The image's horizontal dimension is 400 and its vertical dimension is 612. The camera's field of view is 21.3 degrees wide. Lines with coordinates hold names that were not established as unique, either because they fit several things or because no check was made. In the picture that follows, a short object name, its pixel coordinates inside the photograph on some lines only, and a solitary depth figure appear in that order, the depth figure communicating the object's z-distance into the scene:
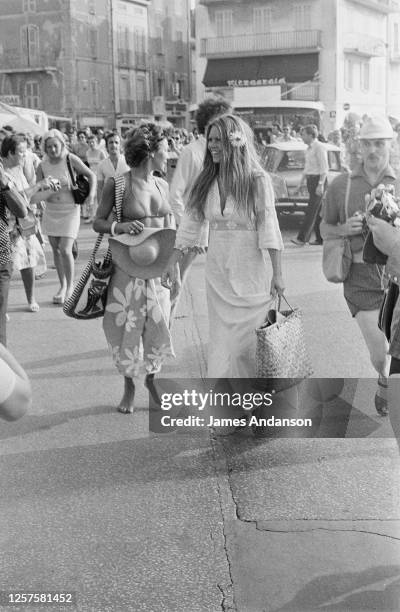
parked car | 17.84
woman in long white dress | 5.54
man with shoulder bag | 5.66
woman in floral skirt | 6.18
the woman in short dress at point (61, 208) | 9.72
